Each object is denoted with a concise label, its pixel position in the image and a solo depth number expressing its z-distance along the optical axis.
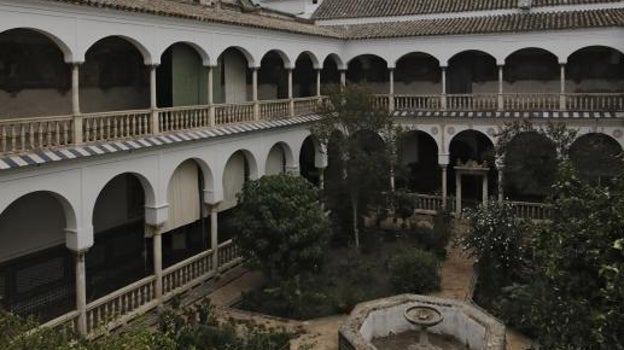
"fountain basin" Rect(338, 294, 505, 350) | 12.63
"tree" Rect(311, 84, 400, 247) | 19.70
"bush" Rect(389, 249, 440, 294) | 16.52
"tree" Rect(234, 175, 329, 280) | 15.41
